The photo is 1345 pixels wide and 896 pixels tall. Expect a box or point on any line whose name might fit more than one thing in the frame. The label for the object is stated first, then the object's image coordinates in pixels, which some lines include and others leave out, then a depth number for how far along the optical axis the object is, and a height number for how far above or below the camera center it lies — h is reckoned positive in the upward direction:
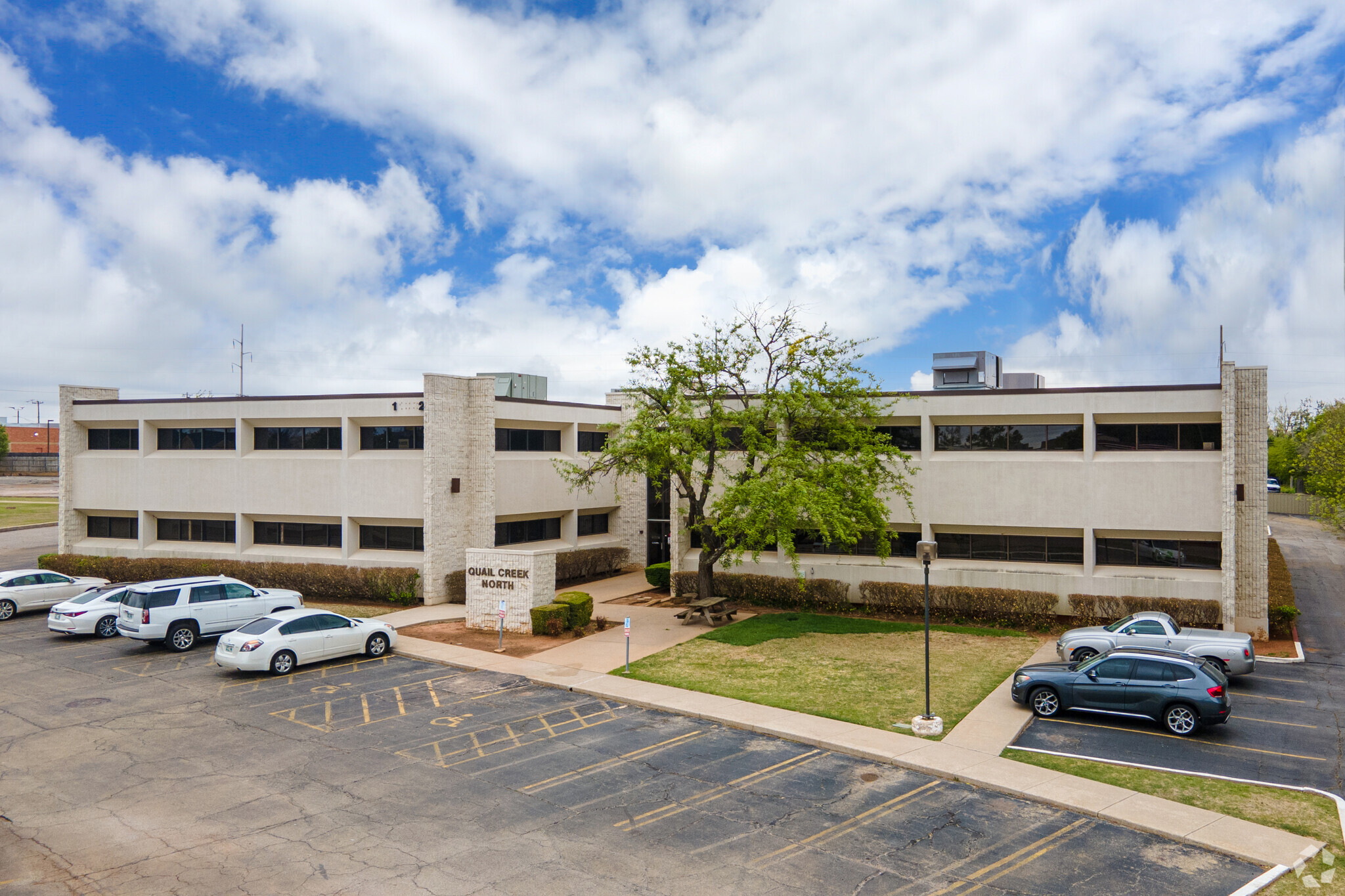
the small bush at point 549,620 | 24.08 -5.15
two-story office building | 24.80 -1.31
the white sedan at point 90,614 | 23.23 -4.85
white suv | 21.75 -4.53
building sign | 24.56 -4.26
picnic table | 25.78 -5.29
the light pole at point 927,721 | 15.13 -5.25
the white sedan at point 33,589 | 27.20 -4.90
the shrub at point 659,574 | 32.88 -5.19
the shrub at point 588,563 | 34.69 -5.17
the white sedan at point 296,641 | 19.25 -4.85
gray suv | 15.07 -4.72
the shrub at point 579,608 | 24.47 -4.89
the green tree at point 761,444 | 23.69 +0.17
